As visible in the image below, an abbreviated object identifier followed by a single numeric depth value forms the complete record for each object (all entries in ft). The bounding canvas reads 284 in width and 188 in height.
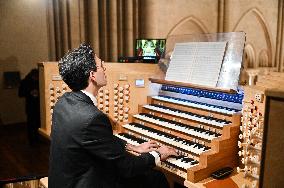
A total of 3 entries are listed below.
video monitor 16.72
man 6.15
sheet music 10.05
